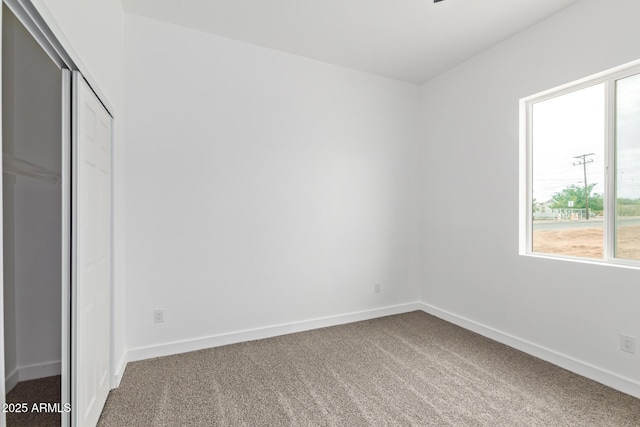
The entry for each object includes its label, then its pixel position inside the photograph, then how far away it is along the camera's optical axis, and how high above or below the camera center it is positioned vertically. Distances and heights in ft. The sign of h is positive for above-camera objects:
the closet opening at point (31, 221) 3.38 -0.12
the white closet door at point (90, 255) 5.08 -0.79
